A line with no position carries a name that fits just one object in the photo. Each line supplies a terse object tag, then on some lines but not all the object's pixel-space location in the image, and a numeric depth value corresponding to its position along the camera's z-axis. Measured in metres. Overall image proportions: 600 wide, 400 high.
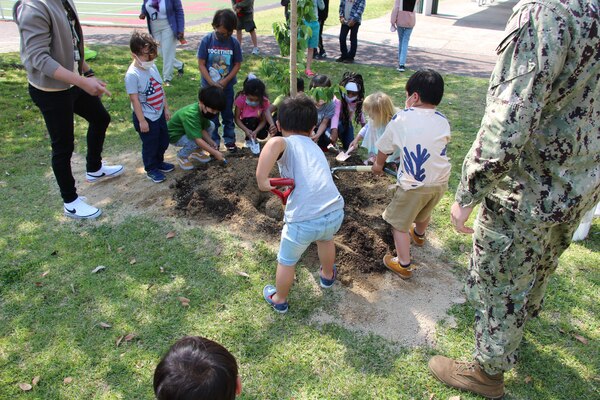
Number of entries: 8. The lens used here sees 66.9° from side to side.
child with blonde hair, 4.71
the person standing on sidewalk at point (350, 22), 9.50
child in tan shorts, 3.10
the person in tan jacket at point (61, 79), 3.44
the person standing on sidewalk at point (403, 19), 8.89
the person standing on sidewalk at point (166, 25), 7.58
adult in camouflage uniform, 1.76
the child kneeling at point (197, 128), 4.78
